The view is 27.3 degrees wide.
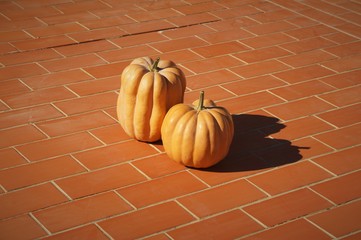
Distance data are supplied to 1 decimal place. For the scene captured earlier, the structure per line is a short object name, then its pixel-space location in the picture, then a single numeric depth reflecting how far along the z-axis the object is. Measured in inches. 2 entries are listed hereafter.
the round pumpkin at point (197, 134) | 147.9
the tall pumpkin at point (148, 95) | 154.9
